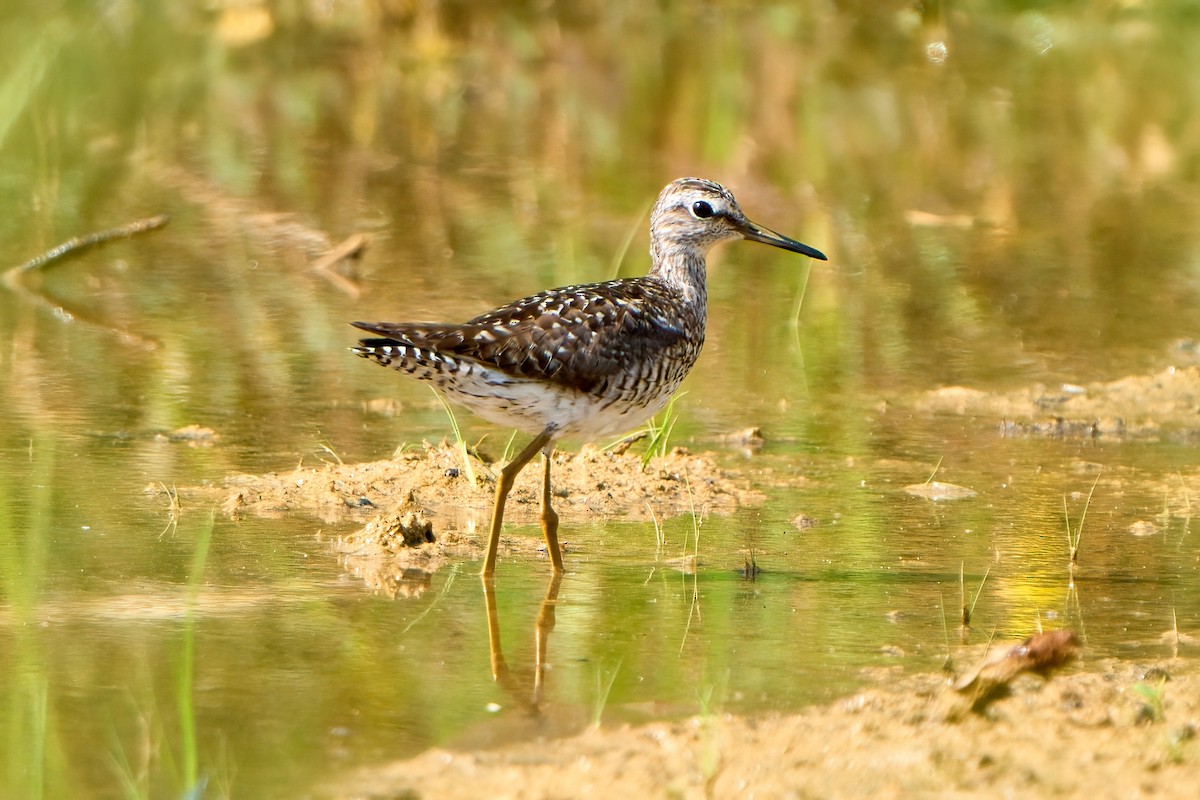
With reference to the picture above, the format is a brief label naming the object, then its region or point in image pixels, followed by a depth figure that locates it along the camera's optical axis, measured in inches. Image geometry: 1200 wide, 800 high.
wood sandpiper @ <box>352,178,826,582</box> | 245.6
